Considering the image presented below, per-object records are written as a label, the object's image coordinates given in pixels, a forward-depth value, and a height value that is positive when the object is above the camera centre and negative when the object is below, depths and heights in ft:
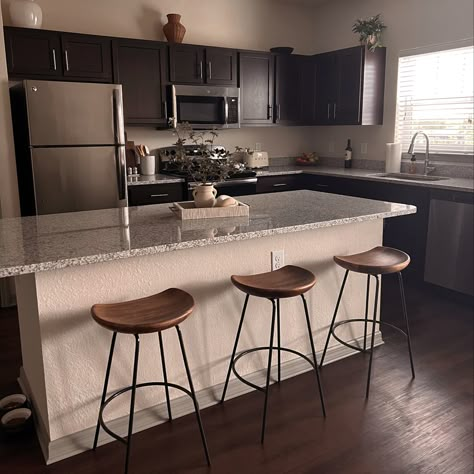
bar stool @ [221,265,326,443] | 6.67 -2.10
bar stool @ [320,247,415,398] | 7.75 -2.04
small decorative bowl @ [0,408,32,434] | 6.79 -3.96
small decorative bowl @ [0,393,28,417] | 7.27 -3.95
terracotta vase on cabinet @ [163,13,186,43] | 14.39 +3.24
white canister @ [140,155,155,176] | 14.60 -0.78
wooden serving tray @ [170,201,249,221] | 7.71 -1.17
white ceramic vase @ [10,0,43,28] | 11.94 +3.11
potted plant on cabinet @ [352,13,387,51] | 15.07 +3.27
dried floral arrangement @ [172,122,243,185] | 7.48 -0.40
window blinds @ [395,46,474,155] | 13.69 +1.08
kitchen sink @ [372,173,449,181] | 14.06 -1.18
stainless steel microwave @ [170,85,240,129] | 14.46 +1.00
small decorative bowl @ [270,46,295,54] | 16.39 +2.95
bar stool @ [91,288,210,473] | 5.58 -2.13
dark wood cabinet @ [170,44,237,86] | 14.33 +2.22
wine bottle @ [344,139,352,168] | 17.17 -0.69
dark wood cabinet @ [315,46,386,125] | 15.25 +1.69
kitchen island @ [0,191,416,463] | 6.24 -2.14
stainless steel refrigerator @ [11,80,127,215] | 11.35 -0.14
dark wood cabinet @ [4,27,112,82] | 11.93 +2.15
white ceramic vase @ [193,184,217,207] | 8.05 -0.95
